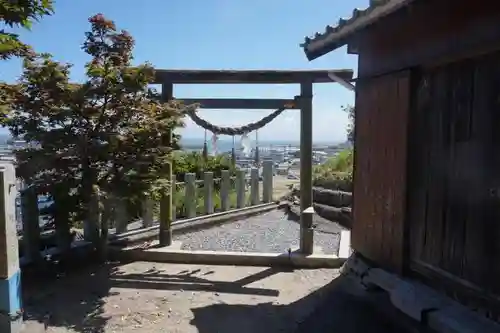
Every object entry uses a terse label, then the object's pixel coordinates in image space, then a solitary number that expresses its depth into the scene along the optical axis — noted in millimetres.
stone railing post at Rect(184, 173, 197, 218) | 8734
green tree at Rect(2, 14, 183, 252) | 5027
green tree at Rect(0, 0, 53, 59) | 3600
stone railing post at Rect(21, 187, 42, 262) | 5336
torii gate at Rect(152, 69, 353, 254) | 6117
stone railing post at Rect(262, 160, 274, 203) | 11508
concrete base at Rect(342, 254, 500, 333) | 2969
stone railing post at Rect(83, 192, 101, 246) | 5141
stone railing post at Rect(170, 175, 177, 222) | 8518
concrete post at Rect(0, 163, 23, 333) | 3830
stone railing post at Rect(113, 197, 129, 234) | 5379
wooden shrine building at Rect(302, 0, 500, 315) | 3053
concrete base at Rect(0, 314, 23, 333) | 3824
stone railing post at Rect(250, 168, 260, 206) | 11023
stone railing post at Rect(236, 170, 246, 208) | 10344
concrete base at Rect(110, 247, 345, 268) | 6035
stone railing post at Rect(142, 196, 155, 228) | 6578
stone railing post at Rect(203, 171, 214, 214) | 9133
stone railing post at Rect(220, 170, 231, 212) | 9672
